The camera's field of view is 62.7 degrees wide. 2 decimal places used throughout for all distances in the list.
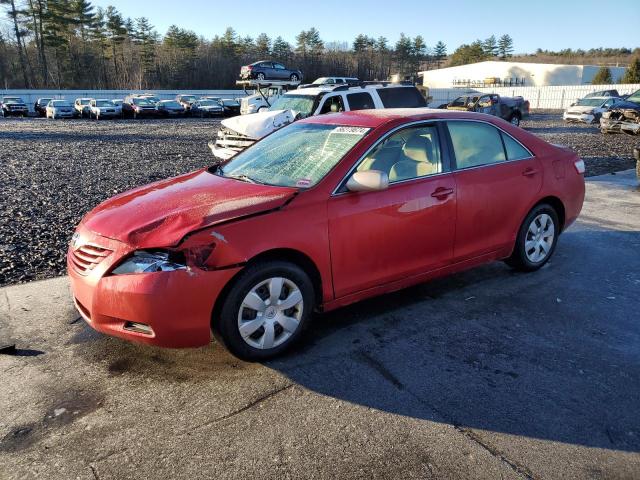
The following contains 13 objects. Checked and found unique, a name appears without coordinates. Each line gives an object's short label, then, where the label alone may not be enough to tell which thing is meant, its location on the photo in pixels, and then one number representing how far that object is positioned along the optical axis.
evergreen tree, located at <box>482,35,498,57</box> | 118.44
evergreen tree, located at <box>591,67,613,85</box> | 57.75
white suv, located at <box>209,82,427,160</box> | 11.09
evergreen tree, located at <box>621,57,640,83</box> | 54.62
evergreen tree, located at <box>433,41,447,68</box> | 131.12
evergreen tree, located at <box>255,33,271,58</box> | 92.56
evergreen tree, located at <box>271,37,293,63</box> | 93.06
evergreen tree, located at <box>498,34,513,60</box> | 120.38
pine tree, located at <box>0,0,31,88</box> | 64.62
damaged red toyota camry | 3.15
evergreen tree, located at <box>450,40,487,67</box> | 114.38
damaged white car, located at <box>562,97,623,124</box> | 26.05
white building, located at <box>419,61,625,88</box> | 68.00
